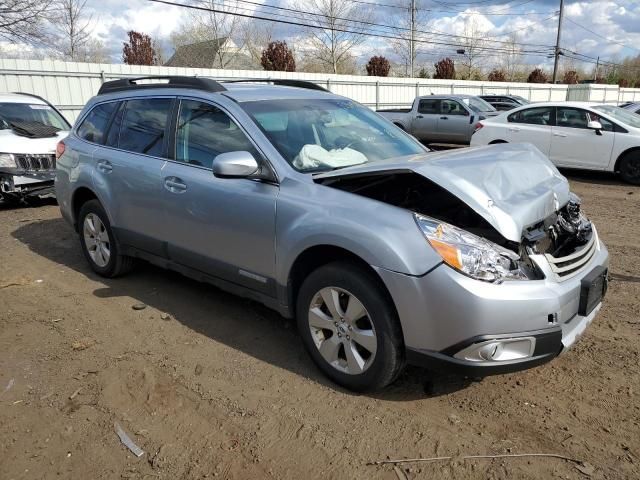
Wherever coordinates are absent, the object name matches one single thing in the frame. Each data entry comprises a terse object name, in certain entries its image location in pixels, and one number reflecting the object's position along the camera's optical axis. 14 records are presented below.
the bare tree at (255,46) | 45.00
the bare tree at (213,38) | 39.78
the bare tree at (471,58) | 56.44
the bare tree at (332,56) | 46.00
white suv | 8.28
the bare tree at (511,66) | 61.38
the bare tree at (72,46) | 30.80
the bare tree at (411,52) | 43.53
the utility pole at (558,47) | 38.64
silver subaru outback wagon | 2.67
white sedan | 9.90
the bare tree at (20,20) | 20.72
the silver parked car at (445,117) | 15.52
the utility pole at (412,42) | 43.28
